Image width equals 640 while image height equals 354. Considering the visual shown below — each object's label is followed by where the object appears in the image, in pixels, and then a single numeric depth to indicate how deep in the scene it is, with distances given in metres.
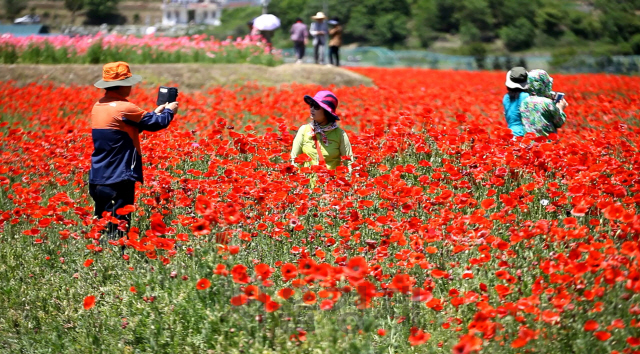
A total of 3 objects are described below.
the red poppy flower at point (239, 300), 3.80
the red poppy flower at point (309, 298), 3.65
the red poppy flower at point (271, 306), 3.74
